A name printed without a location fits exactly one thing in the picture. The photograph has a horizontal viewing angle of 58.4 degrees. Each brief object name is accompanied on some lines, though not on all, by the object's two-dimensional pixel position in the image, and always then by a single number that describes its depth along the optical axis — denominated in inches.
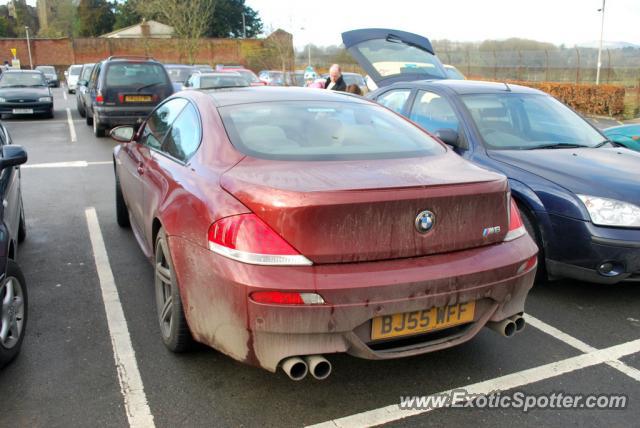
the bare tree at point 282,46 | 1681.0
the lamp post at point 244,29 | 2712.8
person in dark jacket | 413.7
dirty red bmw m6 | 100.1
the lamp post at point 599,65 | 1109.8
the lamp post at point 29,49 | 2266.9
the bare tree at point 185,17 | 1652.3
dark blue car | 157.9
